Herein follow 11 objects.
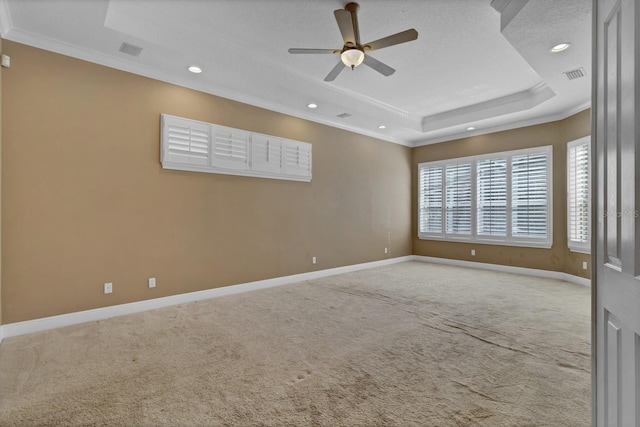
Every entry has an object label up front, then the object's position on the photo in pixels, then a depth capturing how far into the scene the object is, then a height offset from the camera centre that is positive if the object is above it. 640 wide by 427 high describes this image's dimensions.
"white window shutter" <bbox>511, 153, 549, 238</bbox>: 5.89 +0.43
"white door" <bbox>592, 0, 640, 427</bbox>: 1.06 +0.02
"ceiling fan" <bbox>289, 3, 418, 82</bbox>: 2.78 +1.68
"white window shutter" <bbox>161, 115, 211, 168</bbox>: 4.01 +0.97
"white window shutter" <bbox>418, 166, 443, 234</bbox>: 7.48 +0.44
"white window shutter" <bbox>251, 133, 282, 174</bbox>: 4.89 +1.00
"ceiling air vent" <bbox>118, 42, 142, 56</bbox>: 3.35 +1.82
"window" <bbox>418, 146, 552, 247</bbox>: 5.95 +0.41
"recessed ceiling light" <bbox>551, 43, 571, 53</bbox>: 3.33 +1.86
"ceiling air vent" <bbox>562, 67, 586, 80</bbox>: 3.92 +1.87
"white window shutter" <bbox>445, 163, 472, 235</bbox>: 6.97 +0.43
